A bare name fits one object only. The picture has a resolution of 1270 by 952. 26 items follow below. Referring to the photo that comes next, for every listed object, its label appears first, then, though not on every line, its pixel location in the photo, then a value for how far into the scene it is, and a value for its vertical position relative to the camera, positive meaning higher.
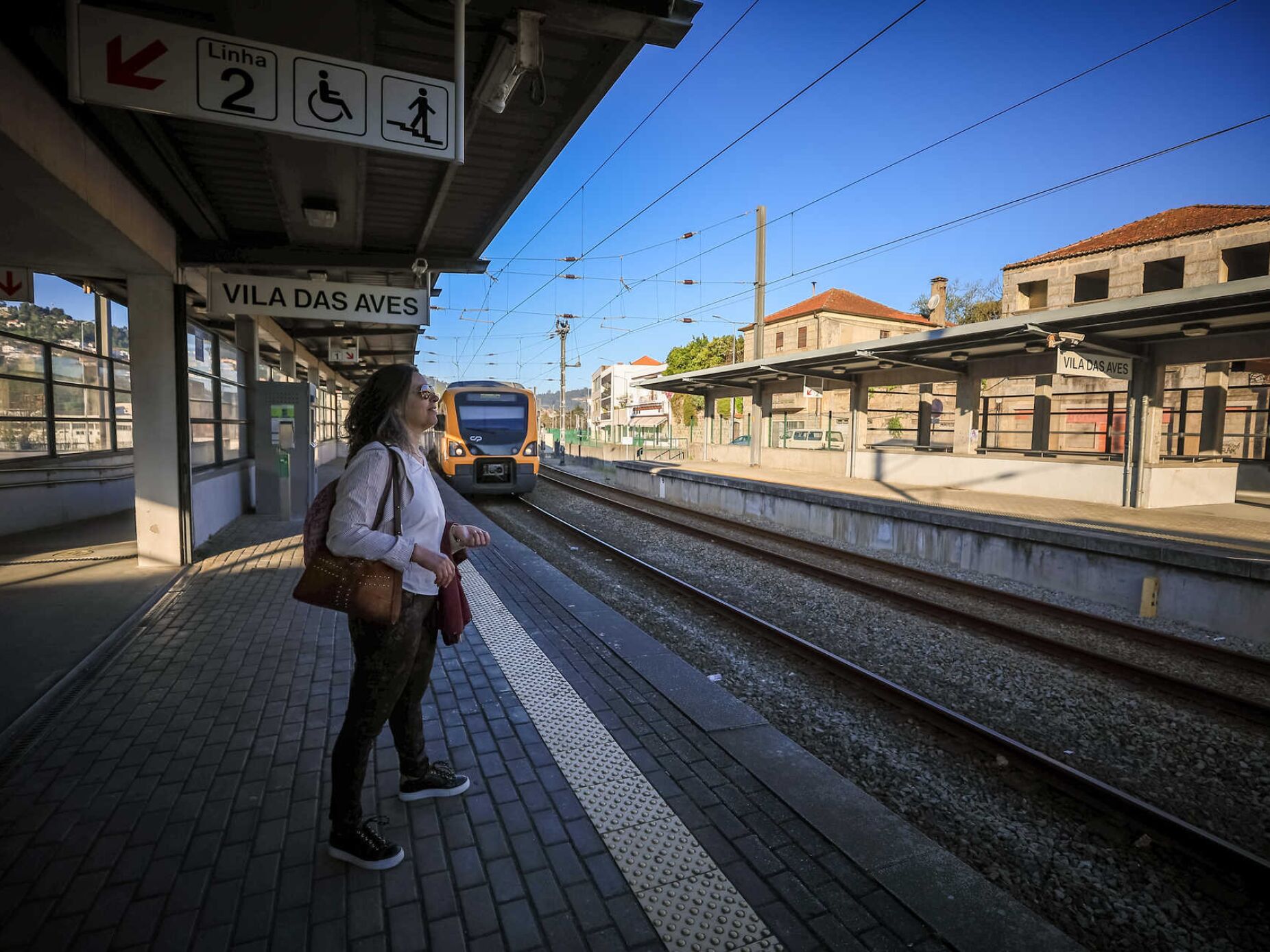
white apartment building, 80.69 +5.89
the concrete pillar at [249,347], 11.93 +1.45
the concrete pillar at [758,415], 27.14 +0.85
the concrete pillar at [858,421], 21.70 +0.54
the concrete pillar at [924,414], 21.00 +0.80
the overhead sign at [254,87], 3.27 +1.86
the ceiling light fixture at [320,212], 6.43 +2.14
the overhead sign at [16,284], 7.08 +1.49
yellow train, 15.14 -0.20
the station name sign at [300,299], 7.65 +1.54
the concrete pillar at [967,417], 18.41 +0.64
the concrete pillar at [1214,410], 16.66 +0.90
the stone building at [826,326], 49.53 +8.90
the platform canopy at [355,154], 3.82 +2.39
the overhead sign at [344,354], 15.80 +1.77
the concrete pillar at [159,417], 6.98 +0.07
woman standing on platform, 2.33 -0.46
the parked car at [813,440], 25.22 -0.17
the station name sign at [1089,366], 13.26 +1.59
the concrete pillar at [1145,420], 14.25 +0.50
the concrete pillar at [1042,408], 20.36 +1.02
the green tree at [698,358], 66.75 +8.10
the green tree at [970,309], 51.78 +10.80
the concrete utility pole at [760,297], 25.58 +5.54
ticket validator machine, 11.49 -0.41
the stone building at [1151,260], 27.80 +8.72
